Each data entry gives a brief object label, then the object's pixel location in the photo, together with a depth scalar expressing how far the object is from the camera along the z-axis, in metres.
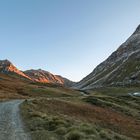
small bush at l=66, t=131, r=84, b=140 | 10.63
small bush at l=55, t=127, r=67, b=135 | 12.06
